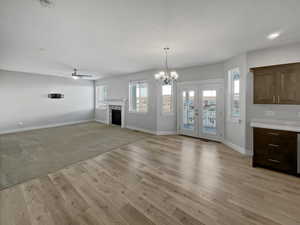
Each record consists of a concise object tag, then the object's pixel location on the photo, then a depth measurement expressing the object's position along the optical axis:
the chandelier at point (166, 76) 3.88
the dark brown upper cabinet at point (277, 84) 3.10
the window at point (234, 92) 4.48
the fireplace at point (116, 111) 7.82
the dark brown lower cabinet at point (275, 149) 2.84
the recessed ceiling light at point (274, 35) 2.85
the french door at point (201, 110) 5.18
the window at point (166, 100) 6.32
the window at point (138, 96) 6.88
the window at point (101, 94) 9.25
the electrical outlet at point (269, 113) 3.56
